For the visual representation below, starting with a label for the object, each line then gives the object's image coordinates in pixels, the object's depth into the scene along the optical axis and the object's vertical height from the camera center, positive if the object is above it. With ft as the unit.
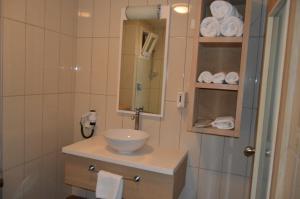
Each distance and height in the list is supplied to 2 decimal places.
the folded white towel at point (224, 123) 4.85 -0.83
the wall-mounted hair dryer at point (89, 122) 6.81 -1.33
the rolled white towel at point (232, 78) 4.69 +0.11
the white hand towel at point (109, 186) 4.87 -2.28
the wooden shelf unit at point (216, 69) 4.60 +0.31
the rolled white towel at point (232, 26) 4.56 +1.12
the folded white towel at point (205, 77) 4.90 +0.11
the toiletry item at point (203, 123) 5.05 -0.92
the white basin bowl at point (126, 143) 5.00 -1.42
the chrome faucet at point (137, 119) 6.30 -1.09
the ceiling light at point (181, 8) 5.83 +1.83
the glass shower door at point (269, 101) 3.26 -0.25
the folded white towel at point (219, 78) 4.83 +0.10
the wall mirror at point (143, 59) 6.08 +0.54
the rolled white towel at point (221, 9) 4.60 +1.46
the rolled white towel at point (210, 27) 4.70 +1.12
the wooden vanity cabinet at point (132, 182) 4.72 -2.18
